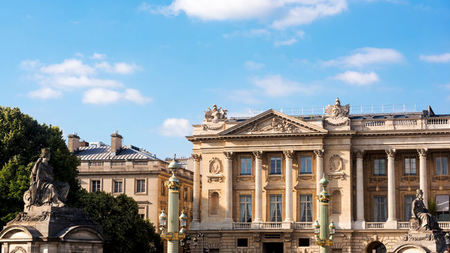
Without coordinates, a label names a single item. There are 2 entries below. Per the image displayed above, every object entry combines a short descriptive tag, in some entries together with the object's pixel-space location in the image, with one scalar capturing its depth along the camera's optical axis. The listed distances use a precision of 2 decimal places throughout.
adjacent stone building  85.69
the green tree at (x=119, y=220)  67.38
